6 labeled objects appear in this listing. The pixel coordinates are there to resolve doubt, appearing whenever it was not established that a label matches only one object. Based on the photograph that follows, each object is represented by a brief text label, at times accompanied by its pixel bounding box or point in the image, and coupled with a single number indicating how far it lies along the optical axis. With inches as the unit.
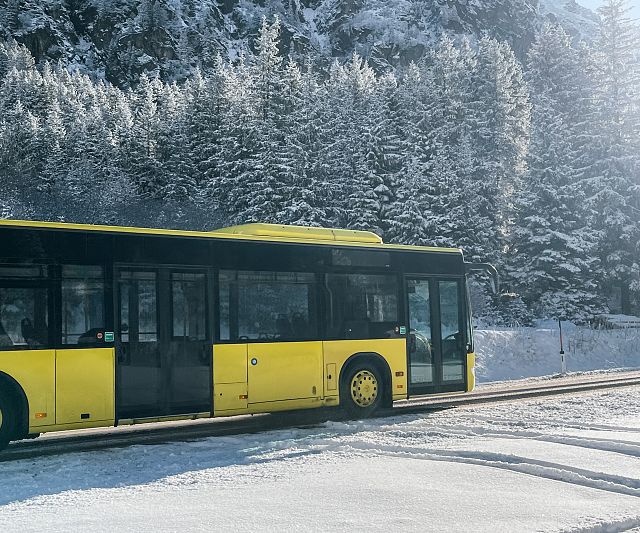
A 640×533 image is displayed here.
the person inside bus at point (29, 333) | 387.9
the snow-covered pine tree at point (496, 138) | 1574.8
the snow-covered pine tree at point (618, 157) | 1501.0
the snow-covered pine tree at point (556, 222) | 1446.9
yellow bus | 393.4
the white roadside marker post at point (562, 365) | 902.9
